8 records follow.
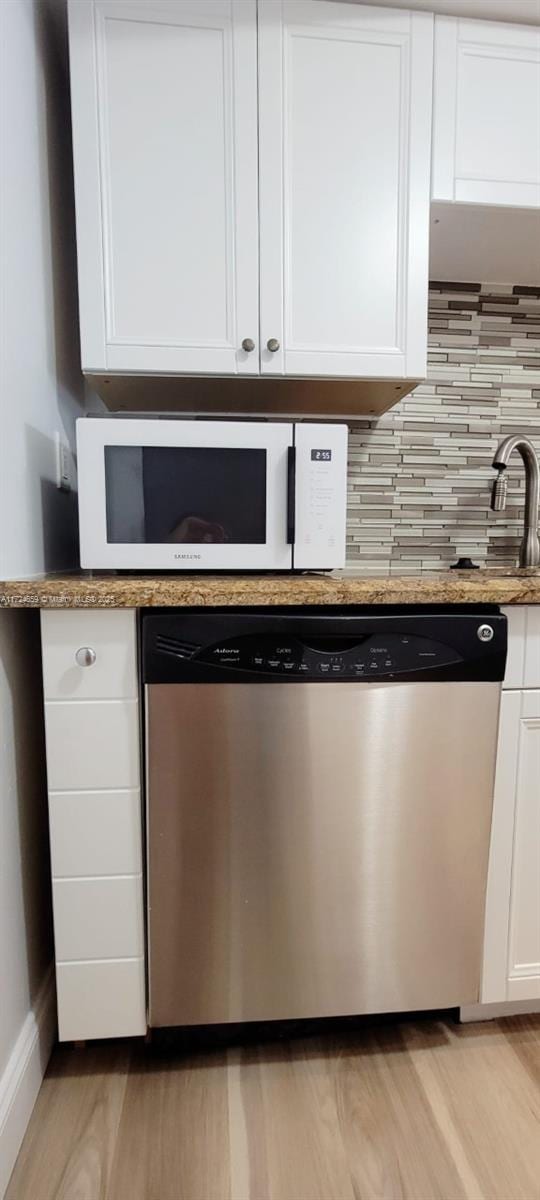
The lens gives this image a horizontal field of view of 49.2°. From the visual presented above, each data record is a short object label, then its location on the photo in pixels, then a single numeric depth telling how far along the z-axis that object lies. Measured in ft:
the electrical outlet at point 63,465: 4.37
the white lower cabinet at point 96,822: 3.22
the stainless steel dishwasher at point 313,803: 3.27
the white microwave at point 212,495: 3.59
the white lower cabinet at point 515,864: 3.62
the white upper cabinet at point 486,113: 4.02
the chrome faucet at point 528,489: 4.98
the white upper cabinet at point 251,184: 3.76
